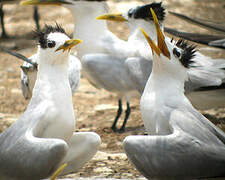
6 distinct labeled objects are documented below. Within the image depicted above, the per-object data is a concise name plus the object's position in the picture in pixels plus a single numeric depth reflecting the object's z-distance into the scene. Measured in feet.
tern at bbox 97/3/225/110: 31.65
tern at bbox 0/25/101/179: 20.16
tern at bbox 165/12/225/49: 32.24
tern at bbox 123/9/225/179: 20.58
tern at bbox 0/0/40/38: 60.54
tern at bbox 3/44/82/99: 30.94
